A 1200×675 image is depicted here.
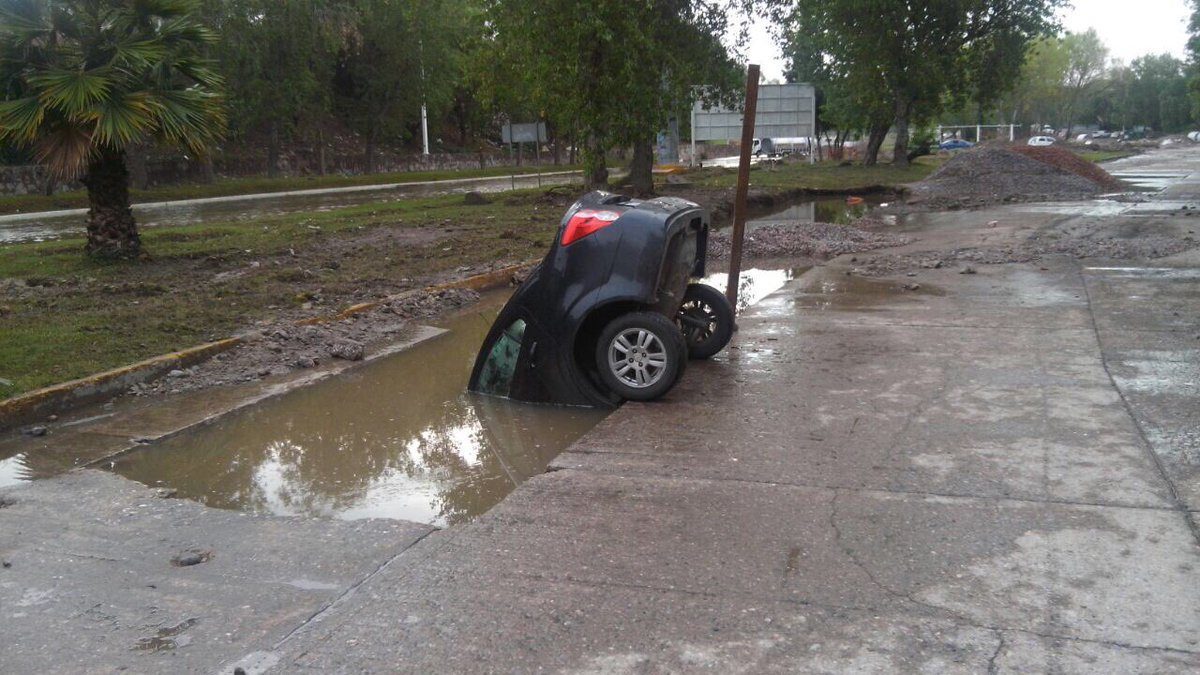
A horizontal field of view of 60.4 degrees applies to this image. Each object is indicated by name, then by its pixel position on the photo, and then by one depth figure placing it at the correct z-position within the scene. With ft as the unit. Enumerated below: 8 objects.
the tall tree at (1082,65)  359.87
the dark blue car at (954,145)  250.57
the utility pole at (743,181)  28.50
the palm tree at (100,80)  40.40
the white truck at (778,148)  217.97
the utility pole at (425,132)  183.11
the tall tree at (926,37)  132.16
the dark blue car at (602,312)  22.62
